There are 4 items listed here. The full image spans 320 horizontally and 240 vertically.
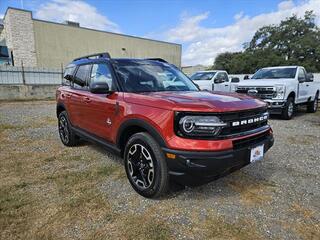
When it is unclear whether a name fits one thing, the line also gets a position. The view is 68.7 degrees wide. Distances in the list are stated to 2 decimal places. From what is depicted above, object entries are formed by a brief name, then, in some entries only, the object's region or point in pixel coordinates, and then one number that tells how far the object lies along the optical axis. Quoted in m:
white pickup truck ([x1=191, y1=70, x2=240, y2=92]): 10.78
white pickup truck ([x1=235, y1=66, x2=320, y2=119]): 7.38
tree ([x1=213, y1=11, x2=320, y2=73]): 31.86
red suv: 2.31
